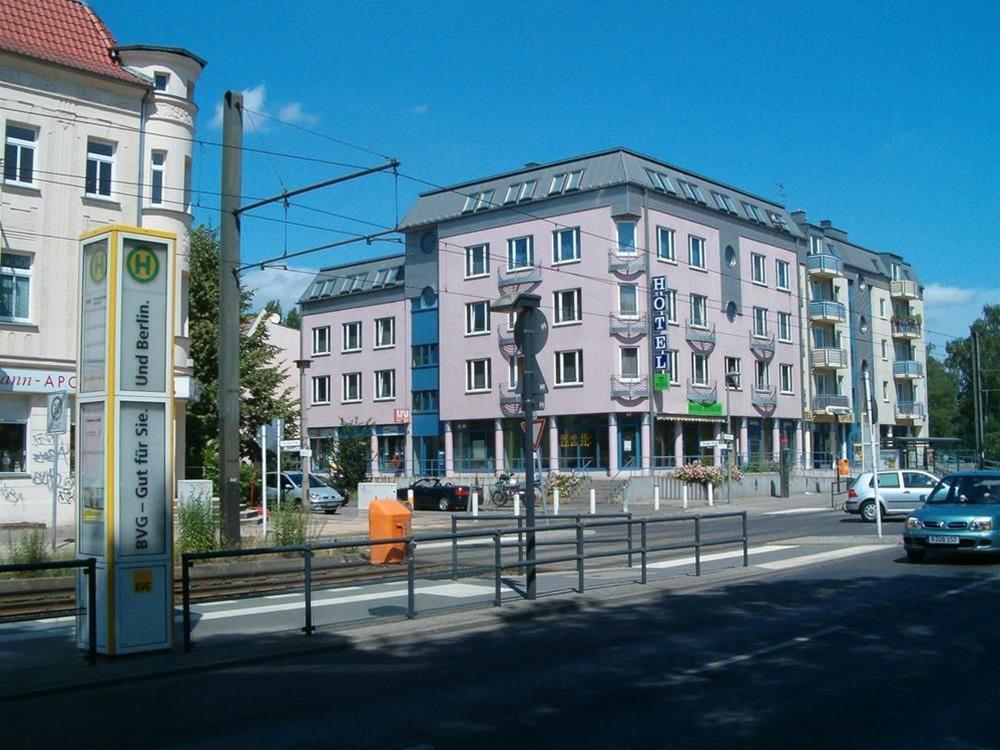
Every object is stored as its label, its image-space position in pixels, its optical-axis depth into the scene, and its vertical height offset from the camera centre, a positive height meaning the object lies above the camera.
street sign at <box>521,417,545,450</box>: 13.34 +0.29
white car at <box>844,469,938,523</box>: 29.53 -1.32
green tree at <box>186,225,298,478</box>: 41.66 +3.75
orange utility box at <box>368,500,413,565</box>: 17.42 -1.11
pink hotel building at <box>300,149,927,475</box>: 47.47 +6.44
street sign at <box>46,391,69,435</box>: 18.89 +0.84
